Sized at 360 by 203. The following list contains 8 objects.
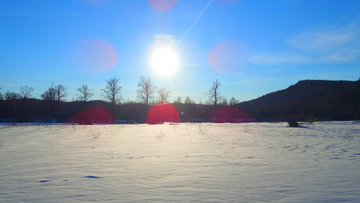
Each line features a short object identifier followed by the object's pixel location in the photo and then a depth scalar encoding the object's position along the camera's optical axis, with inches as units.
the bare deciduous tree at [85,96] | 1696.0
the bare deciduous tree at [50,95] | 1800.0
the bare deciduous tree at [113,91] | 1655.9
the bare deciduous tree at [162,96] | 1792.6
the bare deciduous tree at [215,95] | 1632.6
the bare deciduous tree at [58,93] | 1796.5
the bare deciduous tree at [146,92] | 1675.7
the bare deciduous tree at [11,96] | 1808.6
